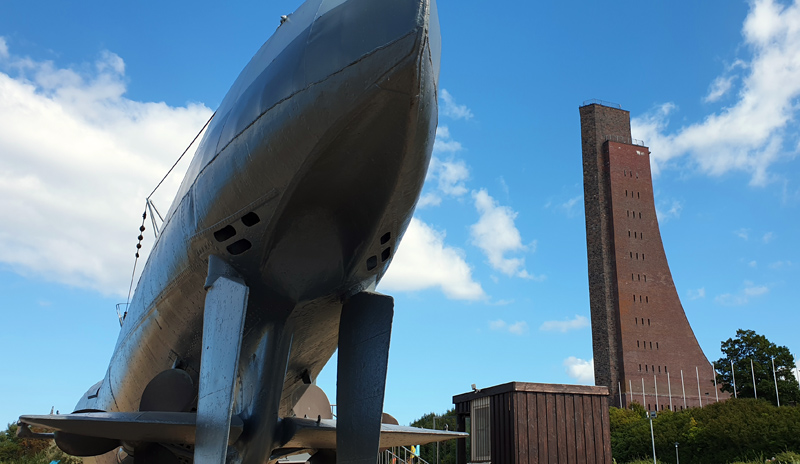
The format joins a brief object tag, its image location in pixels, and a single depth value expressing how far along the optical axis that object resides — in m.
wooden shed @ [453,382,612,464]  12.66
